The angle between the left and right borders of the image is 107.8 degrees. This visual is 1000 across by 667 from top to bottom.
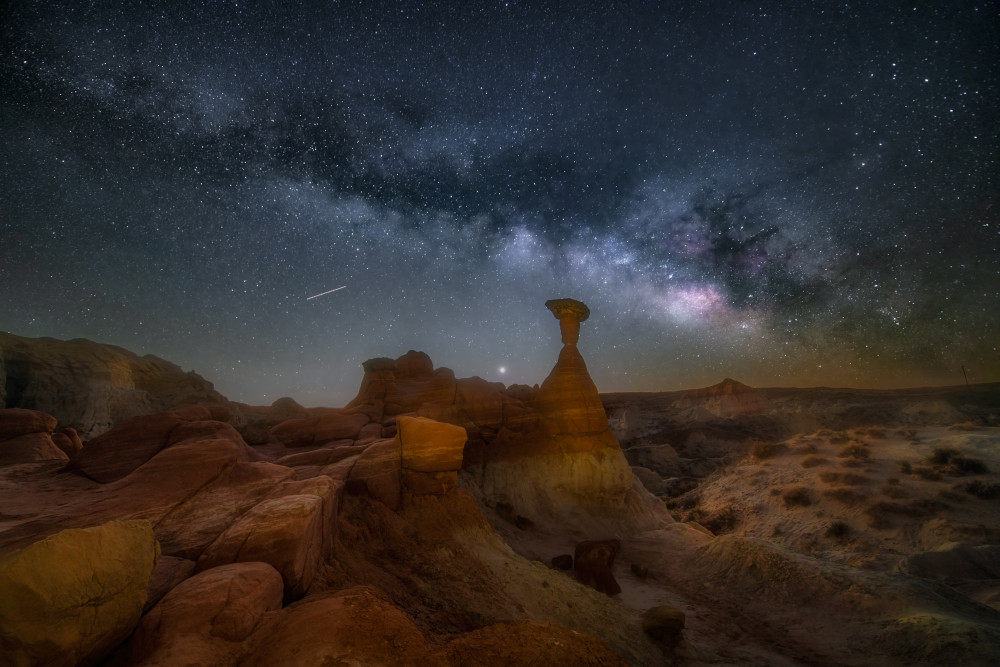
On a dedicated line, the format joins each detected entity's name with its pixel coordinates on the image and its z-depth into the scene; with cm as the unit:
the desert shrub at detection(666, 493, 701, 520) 2616
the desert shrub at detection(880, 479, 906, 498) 1969
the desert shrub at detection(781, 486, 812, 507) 2177
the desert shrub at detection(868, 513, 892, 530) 1800
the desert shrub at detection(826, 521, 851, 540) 1836
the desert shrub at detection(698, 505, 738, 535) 2191
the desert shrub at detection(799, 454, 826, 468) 2535
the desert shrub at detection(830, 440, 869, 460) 2525
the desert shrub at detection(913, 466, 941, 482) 2102
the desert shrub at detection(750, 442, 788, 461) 3006
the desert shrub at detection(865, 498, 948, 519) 1831
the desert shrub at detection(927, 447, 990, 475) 2097
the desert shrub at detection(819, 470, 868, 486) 2178
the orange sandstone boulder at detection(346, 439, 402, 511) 963
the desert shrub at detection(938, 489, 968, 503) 1855
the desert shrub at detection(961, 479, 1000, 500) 1820
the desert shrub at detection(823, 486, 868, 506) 2020
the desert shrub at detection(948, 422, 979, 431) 2933
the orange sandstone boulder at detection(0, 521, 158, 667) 297
